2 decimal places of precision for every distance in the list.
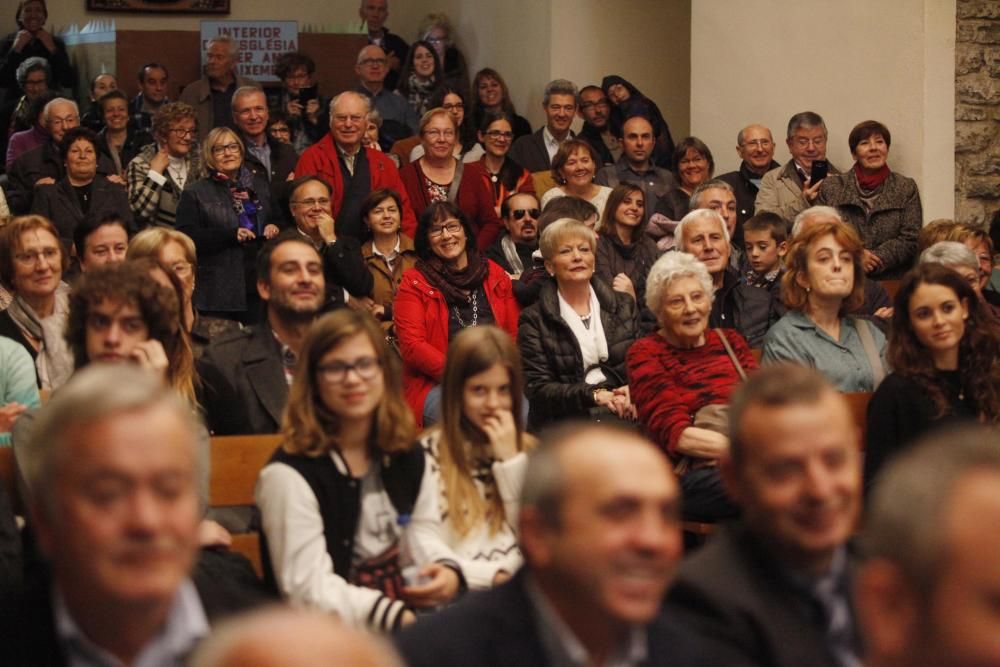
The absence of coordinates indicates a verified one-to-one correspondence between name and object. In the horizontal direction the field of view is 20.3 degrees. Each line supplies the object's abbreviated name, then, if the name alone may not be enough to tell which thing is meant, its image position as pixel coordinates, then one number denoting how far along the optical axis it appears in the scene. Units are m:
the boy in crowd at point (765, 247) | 11.88
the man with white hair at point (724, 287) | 10.85
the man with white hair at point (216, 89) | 16.99
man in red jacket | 13.90
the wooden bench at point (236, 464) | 7.04
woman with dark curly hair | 7.85
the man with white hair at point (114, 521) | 3.54
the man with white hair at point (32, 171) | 14.49
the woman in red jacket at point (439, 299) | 10.57
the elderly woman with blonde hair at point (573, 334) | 9.73
